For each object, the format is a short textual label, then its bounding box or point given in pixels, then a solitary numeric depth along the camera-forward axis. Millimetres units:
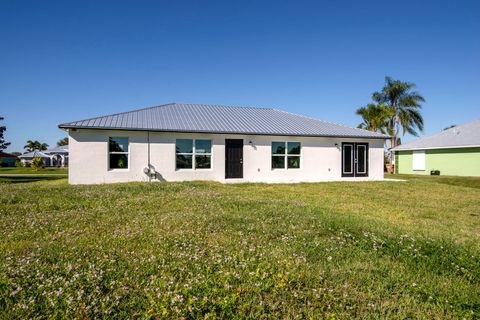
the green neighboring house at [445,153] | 26141
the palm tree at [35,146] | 79100
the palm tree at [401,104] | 37531
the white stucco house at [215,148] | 15031
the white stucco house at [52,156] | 54347
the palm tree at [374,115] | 32750
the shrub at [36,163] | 37766
